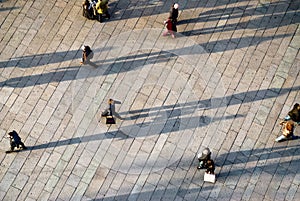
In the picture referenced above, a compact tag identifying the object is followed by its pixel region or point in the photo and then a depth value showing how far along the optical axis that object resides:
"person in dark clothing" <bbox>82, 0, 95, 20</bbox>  28.06
